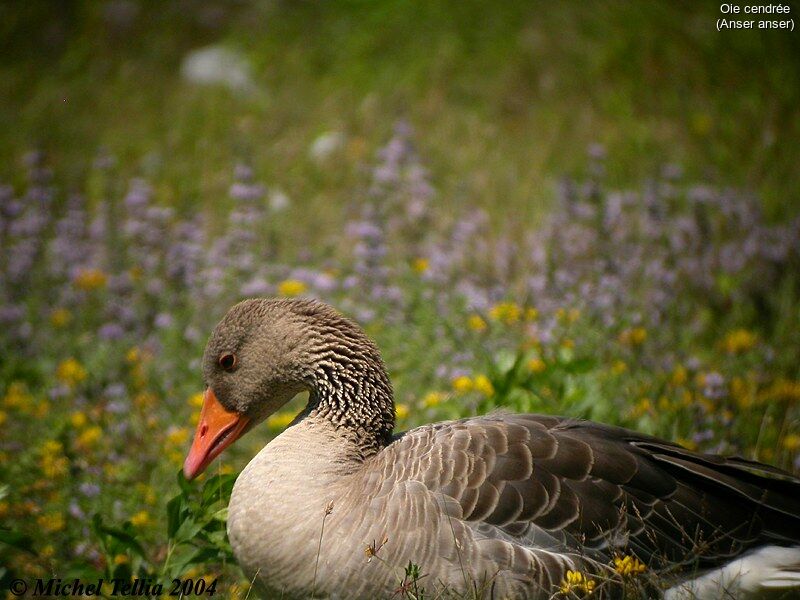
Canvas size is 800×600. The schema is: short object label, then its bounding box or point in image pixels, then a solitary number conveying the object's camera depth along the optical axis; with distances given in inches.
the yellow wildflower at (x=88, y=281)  490.3
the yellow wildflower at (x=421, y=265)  489.4
